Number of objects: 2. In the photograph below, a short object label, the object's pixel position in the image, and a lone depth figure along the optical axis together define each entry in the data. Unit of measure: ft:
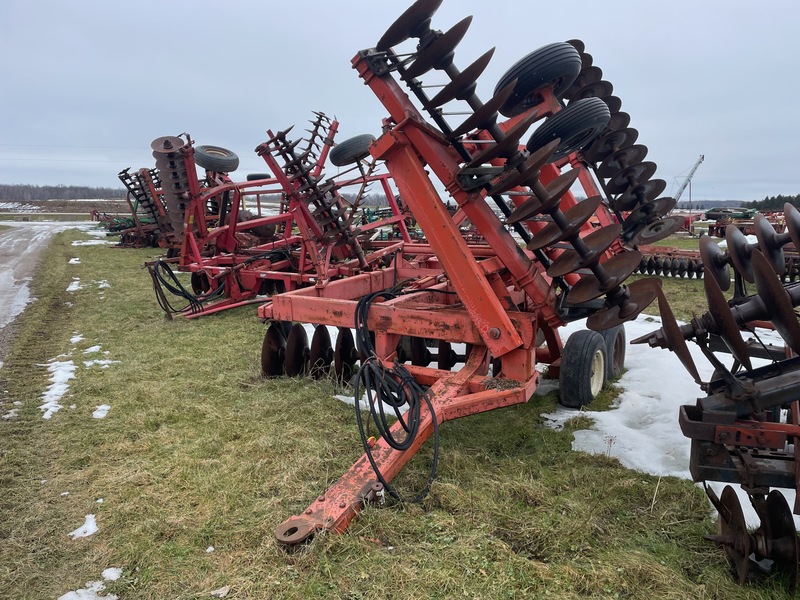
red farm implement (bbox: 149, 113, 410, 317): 26.37
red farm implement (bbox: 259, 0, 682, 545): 10.14
